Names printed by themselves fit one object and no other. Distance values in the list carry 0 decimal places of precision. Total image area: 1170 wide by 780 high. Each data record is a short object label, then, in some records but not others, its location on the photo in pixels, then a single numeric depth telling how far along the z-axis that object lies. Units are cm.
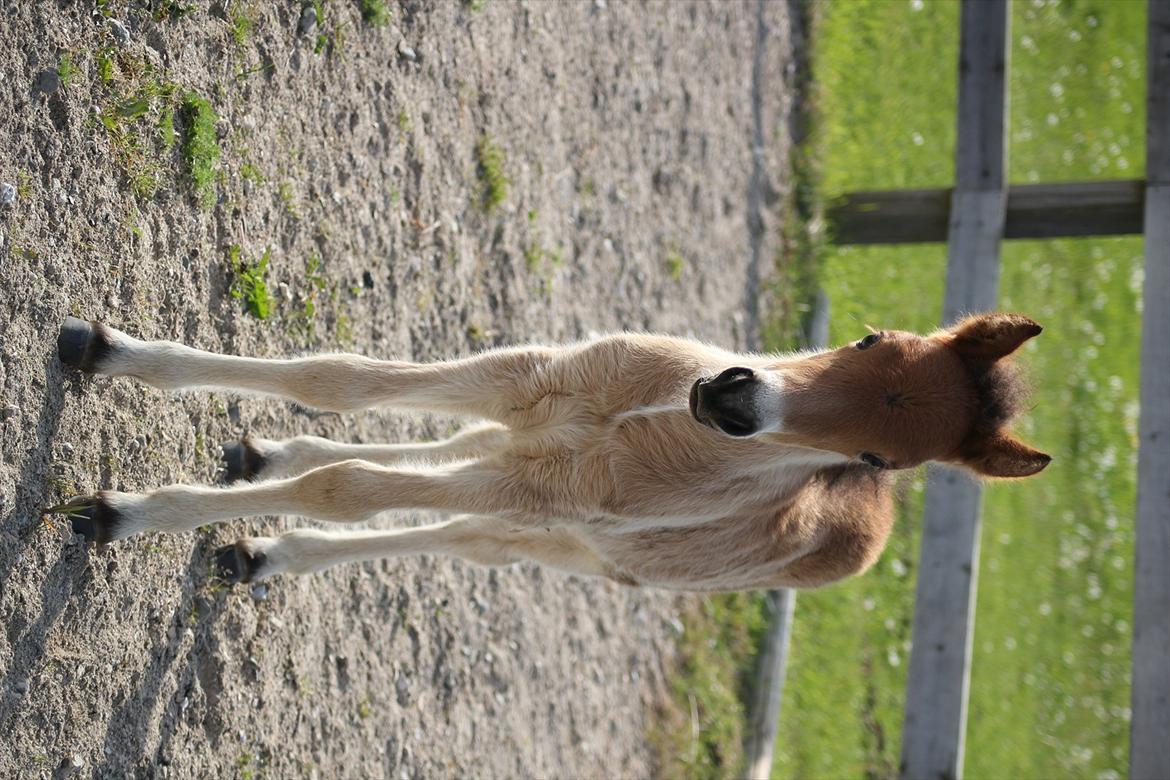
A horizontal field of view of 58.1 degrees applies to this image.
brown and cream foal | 371
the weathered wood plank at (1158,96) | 661
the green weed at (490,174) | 621
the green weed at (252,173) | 455
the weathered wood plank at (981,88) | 765
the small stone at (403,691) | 539
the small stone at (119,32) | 382
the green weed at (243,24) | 441
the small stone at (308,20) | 483
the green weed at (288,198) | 477
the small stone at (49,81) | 351
